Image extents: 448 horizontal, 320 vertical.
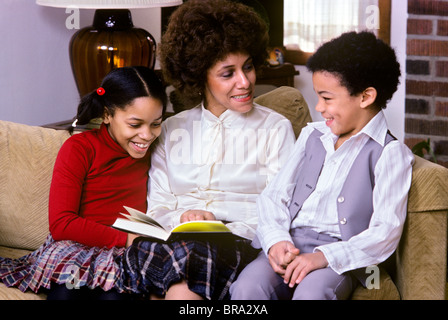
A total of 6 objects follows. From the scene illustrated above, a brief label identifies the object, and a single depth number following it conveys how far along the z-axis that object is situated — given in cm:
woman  317
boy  292
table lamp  368
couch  337
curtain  560
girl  303
